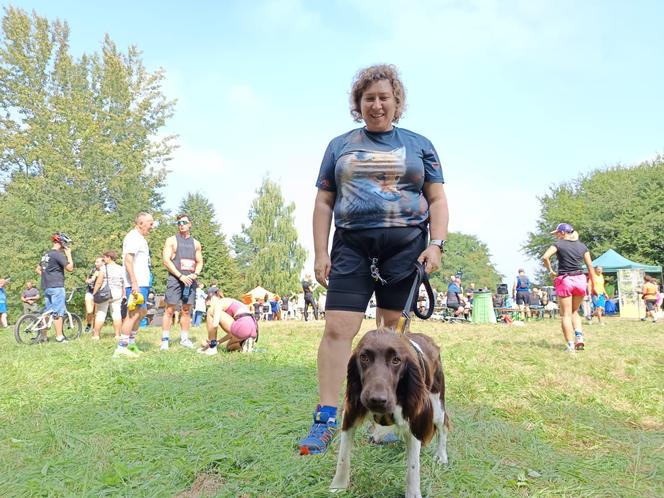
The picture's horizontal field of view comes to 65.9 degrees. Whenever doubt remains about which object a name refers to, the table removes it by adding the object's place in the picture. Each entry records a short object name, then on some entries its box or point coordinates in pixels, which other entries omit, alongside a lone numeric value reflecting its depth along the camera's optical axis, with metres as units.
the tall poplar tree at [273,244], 51.22
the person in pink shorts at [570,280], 8.03
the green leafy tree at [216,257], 46.06
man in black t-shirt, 10.38
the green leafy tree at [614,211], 39.03
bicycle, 10.50
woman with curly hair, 3.14
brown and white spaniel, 2.19
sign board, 22.24
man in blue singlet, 20.62
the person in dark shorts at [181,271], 8.17
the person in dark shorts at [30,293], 18.42
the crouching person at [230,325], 7.93
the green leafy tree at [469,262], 89.75
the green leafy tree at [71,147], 25.62
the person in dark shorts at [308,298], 26.03
